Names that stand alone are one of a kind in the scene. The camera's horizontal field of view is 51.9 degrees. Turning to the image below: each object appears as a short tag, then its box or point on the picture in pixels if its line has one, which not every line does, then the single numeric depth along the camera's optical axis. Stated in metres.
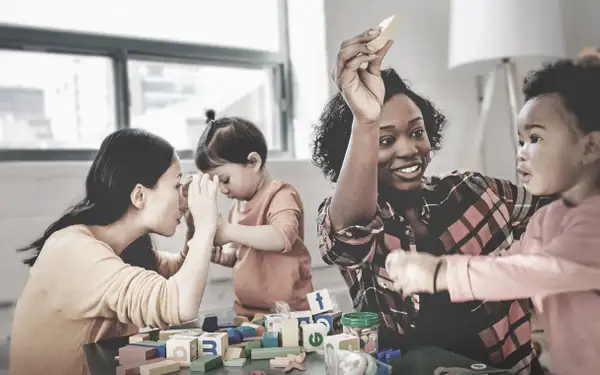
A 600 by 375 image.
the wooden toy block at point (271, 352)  1.06
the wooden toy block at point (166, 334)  1.09
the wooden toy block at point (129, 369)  1.00
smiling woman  1.00
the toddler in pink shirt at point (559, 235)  0.86
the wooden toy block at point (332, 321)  1.12
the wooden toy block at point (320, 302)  1.16
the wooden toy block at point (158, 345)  1.05
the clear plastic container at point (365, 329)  1.02
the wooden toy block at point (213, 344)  1.05
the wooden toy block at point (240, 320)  1.19
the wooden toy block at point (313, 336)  1.10
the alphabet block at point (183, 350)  1.03
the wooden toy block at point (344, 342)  0.99
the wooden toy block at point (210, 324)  1.14
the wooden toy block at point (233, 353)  1.06
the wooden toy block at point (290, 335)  1.11
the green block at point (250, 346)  1.08
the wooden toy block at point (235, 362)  1.04
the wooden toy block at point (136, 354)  1.03
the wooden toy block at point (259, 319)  1.19
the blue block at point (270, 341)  1.10
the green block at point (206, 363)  1.00
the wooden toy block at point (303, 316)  1.14
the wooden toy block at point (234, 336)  1.11
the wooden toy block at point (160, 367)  0.98
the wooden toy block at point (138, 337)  1.09
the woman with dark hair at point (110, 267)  1.08
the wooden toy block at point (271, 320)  1.14
